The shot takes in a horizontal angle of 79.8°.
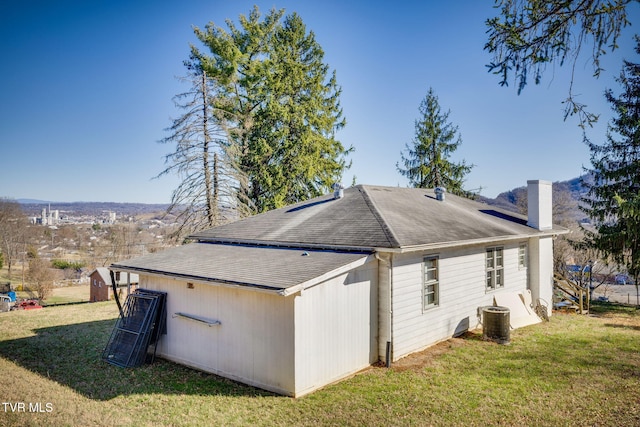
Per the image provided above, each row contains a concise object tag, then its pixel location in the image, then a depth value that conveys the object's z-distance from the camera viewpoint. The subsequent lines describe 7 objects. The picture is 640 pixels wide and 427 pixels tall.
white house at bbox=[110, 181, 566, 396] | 7.64
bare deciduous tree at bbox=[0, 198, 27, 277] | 49.81
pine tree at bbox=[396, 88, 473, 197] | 29.36
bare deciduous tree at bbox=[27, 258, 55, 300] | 36.22
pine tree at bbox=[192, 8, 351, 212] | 23.75
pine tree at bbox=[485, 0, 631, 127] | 5.12
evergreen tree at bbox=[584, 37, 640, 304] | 17.38
